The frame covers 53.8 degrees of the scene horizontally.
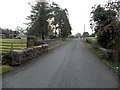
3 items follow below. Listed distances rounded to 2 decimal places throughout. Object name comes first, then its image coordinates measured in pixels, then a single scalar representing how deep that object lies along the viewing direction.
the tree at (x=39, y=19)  21.15
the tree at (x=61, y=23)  39.72
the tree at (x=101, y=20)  13.24
